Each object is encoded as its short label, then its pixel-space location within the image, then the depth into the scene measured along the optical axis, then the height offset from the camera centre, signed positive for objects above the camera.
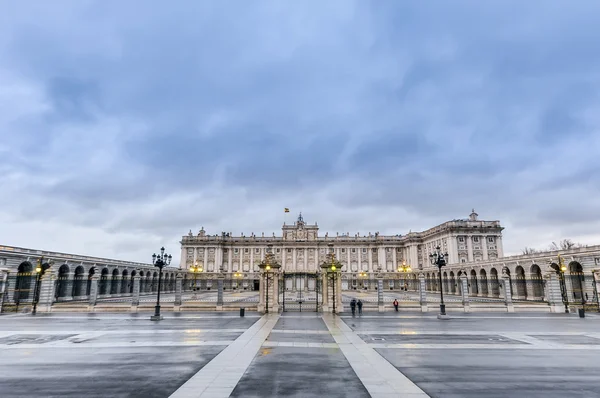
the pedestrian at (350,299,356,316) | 31.65 -2.84
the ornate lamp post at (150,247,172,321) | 35.03 +1.51
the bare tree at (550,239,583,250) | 111.63 +8.84
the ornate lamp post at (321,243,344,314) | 36.00 +0.38
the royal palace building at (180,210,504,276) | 120.69 +7.76
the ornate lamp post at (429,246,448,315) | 31.89 +1.21
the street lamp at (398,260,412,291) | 102.66 +1.28
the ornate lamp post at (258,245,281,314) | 35.69 +0.40
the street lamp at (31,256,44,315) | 34.72 -0.97
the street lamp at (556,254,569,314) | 35.47 +0.25
